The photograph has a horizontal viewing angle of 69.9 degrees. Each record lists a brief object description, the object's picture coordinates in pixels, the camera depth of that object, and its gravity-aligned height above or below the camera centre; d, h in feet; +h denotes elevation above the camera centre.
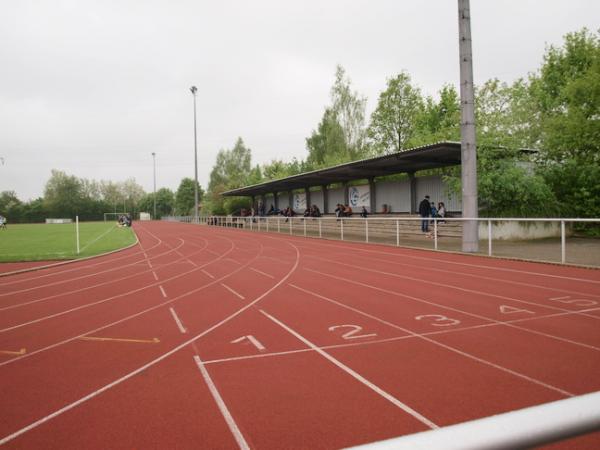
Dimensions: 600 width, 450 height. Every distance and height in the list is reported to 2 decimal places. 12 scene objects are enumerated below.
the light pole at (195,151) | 166.30 +25.78
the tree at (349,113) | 164.14 +38.25
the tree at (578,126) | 69.87 +13.54
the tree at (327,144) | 160.25 +28.20
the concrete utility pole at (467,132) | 48.47 +8.86
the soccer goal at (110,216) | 325.71 +2.38
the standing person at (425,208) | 67.67 +0.37
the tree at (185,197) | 360.89 +17.29
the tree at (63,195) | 324.80 +20.86
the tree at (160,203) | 415.60 +15.16
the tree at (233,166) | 276.51 +33.23
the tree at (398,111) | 143.54 +33.83
